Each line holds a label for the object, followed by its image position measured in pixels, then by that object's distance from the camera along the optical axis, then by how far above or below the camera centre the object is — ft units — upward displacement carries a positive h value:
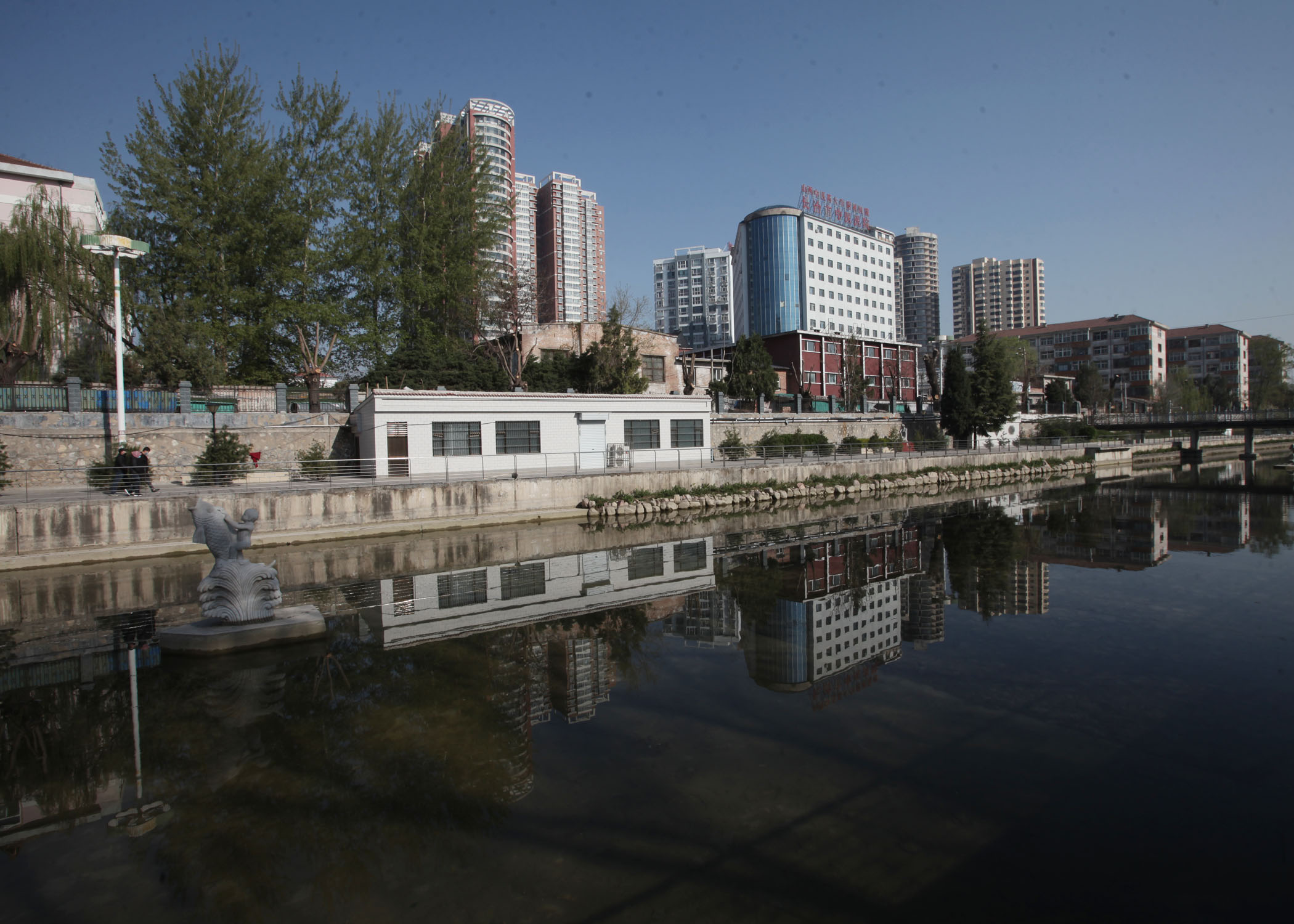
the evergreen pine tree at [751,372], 145.89 +16.09
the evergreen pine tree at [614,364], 113.80 +14.64
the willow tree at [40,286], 82.64 +22.95
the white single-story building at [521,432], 75.05 +2.32
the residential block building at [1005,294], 544.62 +117.88
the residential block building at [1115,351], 295.28 +38.77
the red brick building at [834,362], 191.01 +24.13
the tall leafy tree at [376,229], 106.63 +37.24
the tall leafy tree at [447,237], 115.44 +38.73
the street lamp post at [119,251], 65.92 +21.49
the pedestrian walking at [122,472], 59.26 -0.86
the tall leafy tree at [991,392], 148.97 +10.30
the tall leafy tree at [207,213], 92.68 +35.39
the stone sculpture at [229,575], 31.12 -5.48
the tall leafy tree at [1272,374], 264.31 +24.05
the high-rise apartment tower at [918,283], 526.16 +128.18
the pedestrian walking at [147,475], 61.93 -1.25
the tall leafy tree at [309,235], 99.09 +33.95
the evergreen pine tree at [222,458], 71.00 +0.14
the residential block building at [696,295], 437.17 +102.92
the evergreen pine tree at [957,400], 148.46 +8.64
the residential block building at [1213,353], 318.45 +38.28
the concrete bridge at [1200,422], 155.84 +2.59
